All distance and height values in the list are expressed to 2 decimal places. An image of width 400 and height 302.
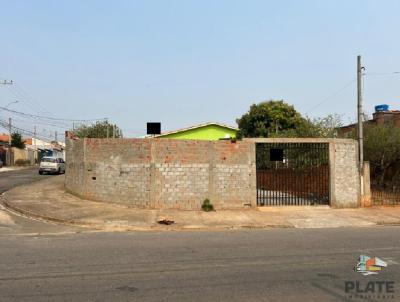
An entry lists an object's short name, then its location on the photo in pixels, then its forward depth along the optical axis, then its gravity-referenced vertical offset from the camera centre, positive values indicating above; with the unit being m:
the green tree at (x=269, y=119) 40.44 +3.87
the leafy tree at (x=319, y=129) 24.02 +1.74
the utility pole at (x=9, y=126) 67.05 +5.37
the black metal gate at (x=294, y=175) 18.95 -0.59
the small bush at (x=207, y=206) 16.88 -1.62
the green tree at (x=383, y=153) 21.62 +0.40
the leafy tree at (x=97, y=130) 50.96 +3.71
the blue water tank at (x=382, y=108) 34.55 +4.03
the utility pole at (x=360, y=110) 18.42 +2.09
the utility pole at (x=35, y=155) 78.72 +1.37
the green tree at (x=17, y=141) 74.51 +3.62
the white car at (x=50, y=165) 40.69 -0.20
